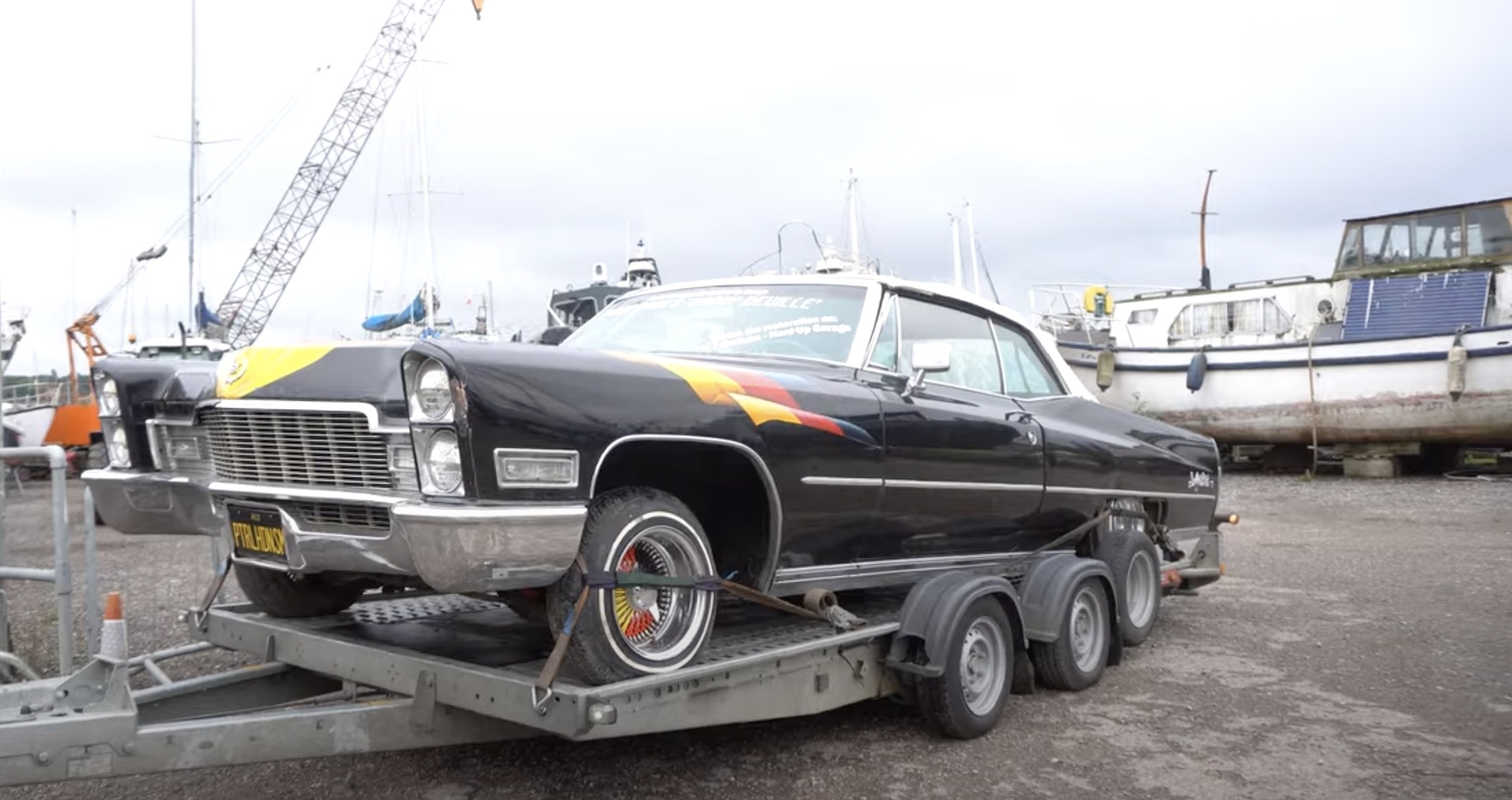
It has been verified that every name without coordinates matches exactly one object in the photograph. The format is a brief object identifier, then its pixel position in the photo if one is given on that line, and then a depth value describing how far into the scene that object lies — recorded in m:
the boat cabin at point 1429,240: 17.28
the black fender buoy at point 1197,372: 18.16
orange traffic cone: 3.09
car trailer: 3.09
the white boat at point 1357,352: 16.50
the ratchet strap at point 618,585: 3.23
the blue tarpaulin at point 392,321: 12.14
